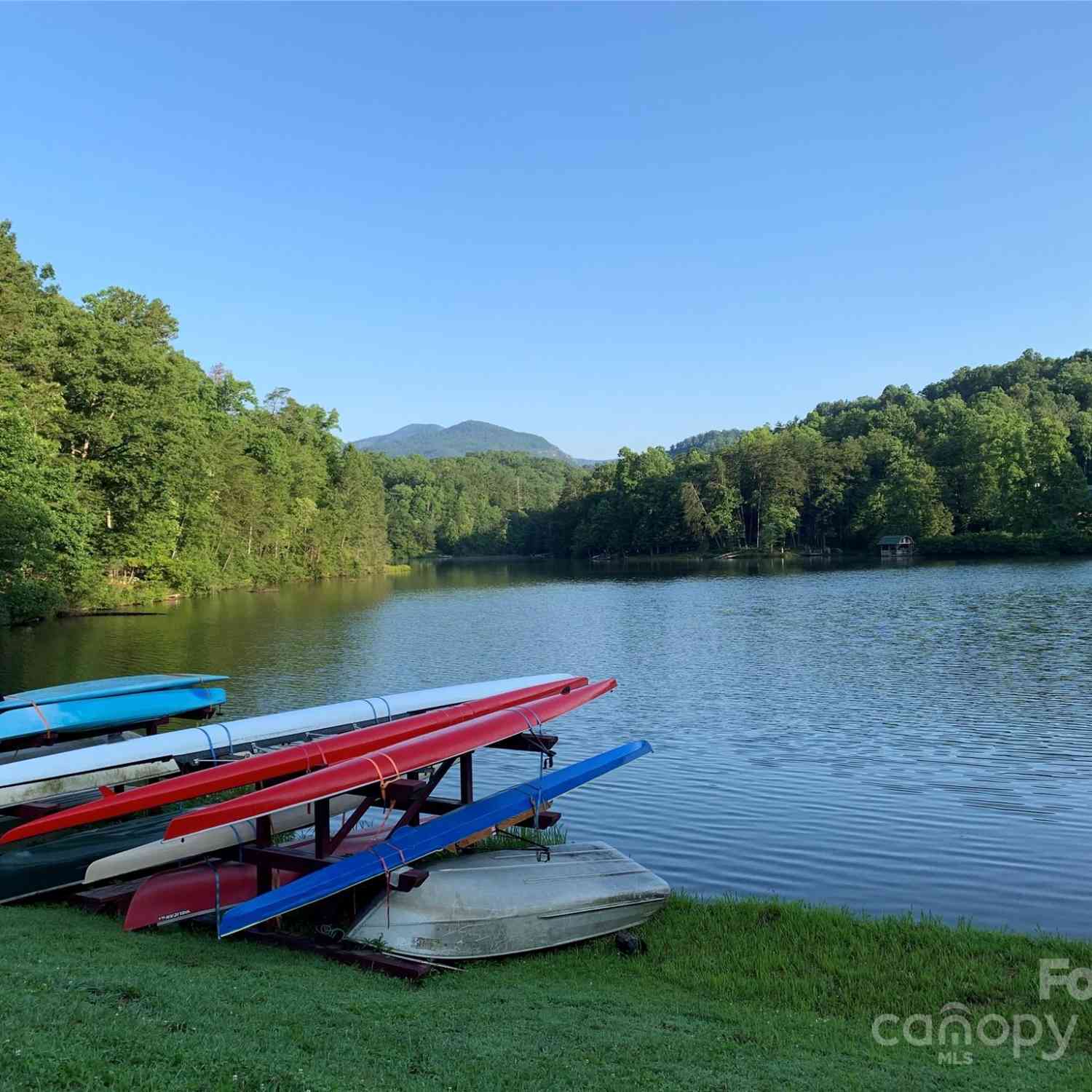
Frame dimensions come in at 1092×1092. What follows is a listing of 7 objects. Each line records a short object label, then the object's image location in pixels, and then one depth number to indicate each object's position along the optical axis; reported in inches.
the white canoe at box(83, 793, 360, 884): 342.4
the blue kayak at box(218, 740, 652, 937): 295.4
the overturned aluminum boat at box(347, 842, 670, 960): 307.1
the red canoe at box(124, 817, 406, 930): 326.6
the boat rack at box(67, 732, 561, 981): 295.0
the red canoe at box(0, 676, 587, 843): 331.3
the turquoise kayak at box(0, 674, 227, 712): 571.8
